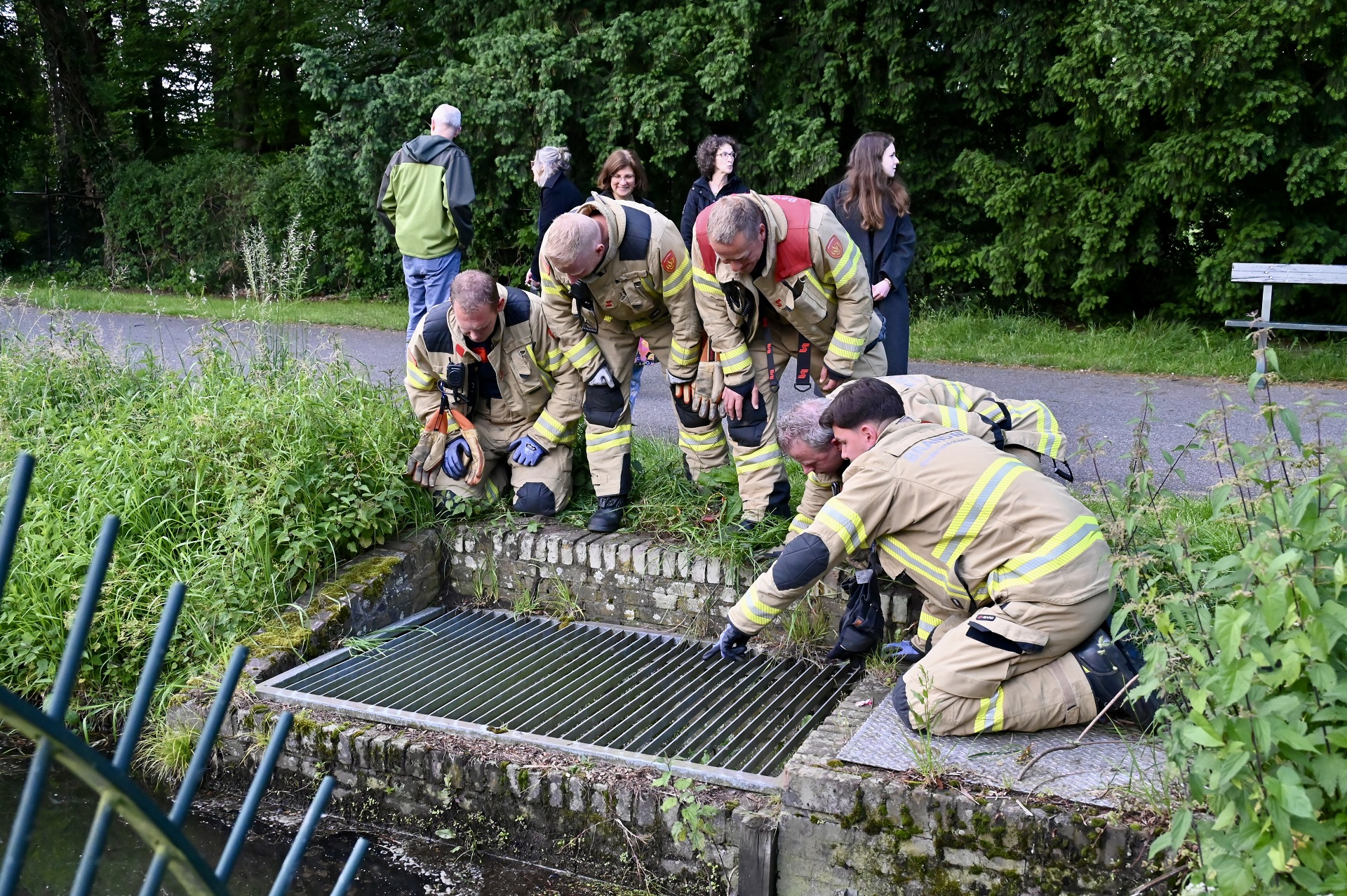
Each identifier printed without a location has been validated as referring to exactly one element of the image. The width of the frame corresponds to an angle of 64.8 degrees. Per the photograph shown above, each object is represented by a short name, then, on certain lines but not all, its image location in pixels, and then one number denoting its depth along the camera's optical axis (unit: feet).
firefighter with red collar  15.23
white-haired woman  22.09
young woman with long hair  19.84
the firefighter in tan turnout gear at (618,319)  15.71
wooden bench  28.50
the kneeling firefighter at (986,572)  10.89
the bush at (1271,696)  6.68
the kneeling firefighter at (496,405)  17.39
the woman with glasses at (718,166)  20.84
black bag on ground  13.57
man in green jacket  25.12
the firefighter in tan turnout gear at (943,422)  12.76
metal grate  12.80
